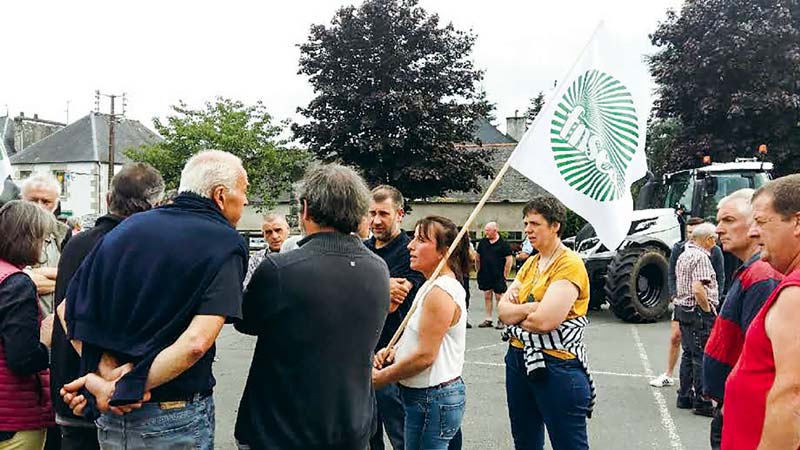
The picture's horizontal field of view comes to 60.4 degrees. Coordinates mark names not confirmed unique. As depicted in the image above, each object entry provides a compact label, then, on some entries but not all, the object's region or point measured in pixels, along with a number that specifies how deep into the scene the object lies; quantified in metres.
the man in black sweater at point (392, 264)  4.24
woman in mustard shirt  3.65
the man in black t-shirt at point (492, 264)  12.28
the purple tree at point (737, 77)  22.73
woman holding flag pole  3.33
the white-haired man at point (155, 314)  2.30
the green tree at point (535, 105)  54.22
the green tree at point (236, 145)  34.56
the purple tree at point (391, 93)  24.88
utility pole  36.68
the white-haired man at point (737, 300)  3.22
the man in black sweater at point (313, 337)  2.45
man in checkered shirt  6.47
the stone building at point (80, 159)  50.09
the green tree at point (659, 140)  29.59
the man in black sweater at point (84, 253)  3.03
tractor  11.98
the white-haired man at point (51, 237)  3.49
